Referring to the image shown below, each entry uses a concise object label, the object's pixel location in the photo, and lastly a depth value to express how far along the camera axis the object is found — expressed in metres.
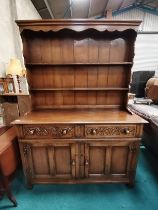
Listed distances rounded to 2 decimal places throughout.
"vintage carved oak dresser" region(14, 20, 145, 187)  1.43
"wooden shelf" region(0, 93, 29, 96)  1.89
